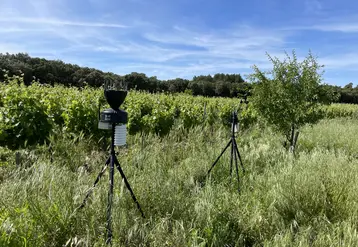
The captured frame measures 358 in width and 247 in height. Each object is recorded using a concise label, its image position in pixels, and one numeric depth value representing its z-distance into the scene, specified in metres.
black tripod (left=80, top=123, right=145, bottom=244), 1.99
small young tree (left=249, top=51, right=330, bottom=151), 5.16
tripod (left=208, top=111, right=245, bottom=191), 3.78
